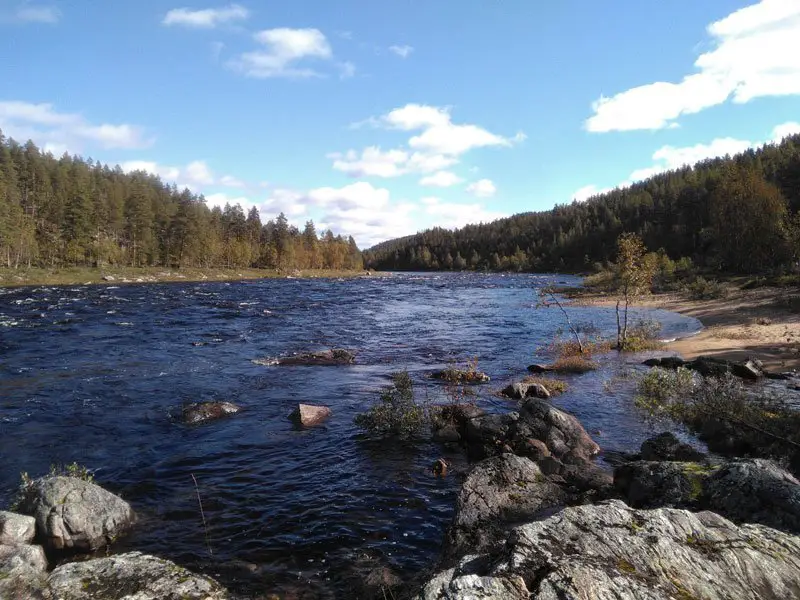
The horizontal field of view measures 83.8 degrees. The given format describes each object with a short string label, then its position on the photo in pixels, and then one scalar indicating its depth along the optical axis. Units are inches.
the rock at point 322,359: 937.5
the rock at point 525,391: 719.7
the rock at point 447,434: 548.7
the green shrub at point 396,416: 571.5
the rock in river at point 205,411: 606.2
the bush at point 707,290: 1800.0
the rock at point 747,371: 749.9
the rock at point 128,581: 227.3
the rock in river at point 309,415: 596.1
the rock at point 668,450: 432.1
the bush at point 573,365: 895.1
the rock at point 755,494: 245.0
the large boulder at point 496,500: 298.7
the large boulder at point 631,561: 155.7
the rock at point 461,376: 807.1
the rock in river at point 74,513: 323.6
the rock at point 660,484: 302.0
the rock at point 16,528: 299.3
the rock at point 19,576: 218.4
